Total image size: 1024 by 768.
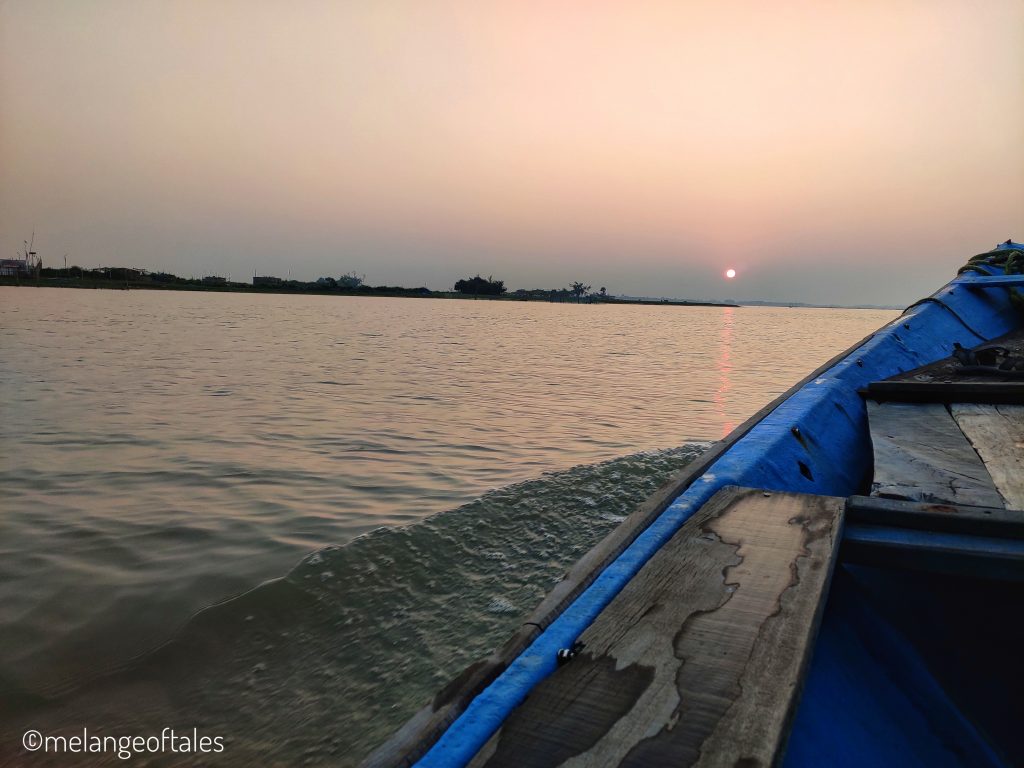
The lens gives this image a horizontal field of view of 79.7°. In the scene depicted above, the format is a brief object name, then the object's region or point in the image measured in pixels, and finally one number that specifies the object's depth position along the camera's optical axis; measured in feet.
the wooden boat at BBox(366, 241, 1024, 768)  3.68
